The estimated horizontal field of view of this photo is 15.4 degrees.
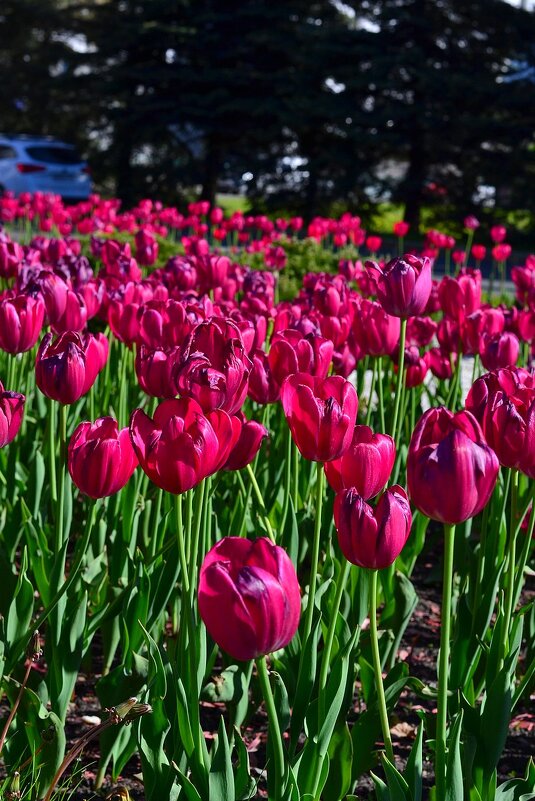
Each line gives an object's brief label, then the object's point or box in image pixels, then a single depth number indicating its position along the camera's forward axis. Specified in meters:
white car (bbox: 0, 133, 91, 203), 19.55
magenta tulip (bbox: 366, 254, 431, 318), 1.58
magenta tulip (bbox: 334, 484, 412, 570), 1.20
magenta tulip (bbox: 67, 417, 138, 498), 1.32
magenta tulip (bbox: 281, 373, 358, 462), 1.29
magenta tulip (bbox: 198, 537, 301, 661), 1.10
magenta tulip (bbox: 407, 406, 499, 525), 1.17
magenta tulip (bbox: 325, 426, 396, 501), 1.26
